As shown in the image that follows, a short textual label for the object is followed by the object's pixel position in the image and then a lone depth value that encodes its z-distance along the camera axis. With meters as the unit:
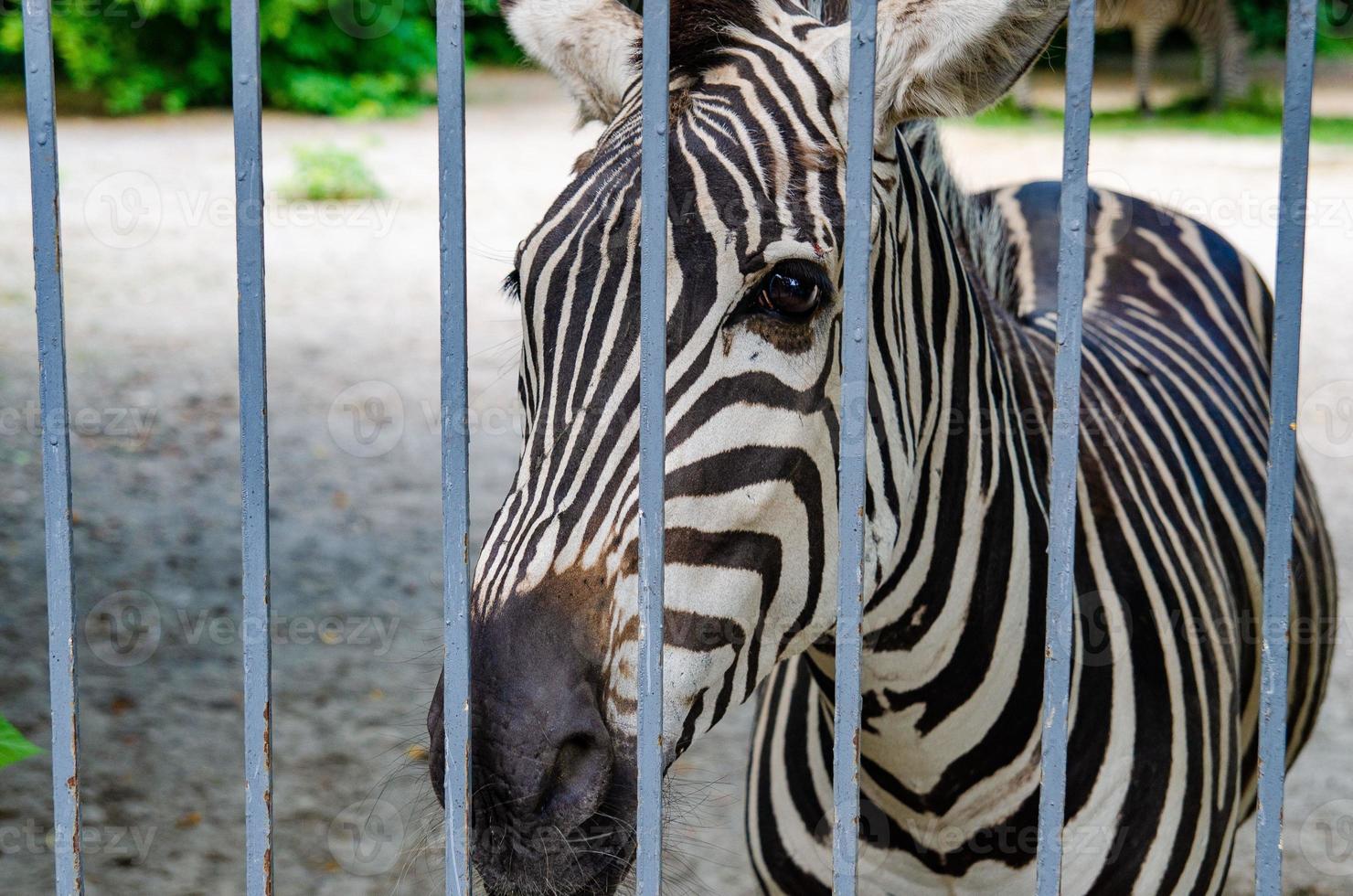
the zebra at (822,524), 1.39
